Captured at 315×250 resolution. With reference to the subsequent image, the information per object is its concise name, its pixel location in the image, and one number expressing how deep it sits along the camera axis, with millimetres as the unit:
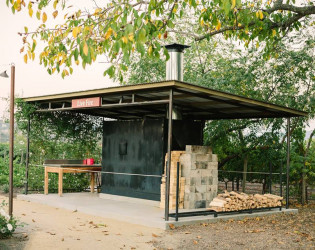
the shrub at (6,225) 7179
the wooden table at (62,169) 12438
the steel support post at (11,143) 7879
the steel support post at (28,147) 12805
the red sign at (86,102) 10328
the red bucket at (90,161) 13458
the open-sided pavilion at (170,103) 8922
